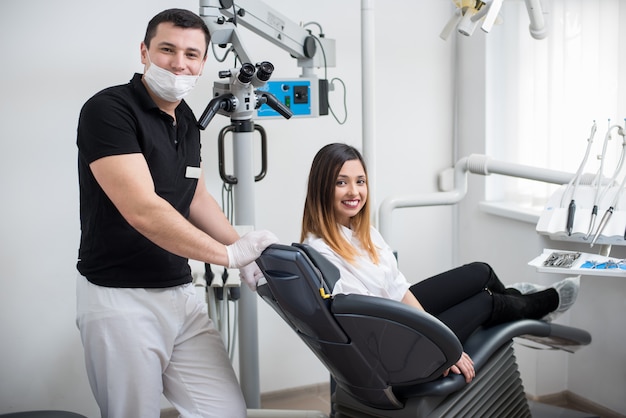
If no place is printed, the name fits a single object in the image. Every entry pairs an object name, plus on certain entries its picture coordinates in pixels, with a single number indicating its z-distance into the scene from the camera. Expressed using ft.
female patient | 7.11
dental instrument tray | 7.84
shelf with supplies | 8.28
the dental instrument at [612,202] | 8.27
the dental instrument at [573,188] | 8.47
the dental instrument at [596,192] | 8.36
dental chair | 6.05
